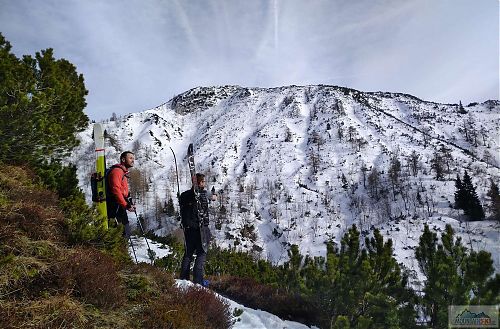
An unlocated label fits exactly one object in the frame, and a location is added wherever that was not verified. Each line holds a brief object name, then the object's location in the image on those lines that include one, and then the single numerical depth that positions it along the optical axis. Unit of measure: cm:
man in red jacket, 719
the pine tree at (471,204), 8500
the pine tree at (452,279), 575
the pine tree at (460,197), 8950
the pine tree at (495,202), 7632
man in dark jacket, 791
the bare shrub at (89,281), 442
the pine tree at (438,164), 12270
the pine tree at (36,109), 753
